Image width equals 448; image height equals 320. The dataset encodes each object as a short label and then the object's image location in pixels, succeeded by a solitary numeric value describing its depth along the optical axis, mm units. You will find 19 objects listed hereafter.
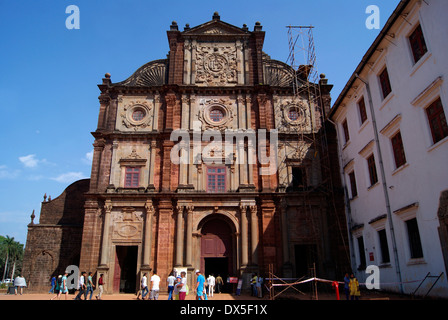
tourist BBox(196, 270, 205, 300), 14435
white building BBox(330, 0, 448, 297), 12969
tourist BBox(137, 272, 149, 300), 18523
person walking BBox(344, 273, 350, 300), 15861
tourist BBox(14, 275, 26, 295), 22977
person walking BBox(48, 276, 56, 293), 23172
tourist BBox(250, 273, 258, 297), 20497
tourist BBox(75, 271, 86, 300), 16375
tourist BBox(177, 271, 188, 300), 14515
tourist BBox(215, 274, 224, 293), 22750
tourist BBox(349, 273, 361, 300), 14602
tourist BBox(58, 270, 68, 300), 17367
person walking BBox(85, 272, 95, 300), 17495
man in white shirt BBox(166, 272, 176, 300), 16106
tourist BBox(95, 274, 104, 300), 19797
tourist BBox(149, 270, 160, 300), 15109
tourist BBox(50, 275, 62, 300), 18625
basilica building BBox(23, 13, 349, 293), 23141
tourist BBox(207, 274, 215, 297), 20391
